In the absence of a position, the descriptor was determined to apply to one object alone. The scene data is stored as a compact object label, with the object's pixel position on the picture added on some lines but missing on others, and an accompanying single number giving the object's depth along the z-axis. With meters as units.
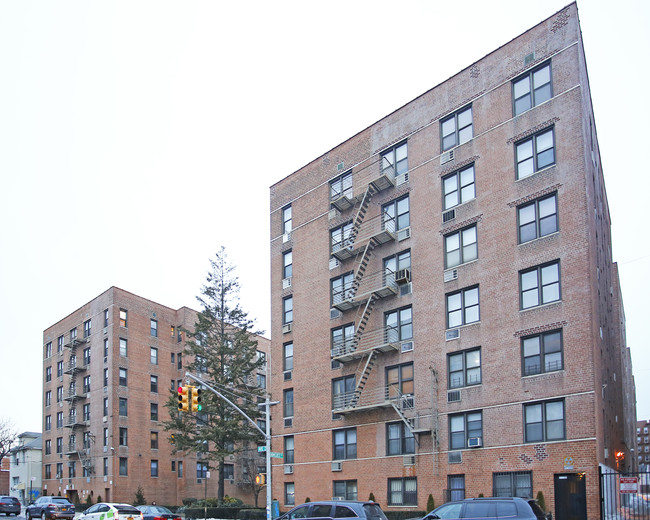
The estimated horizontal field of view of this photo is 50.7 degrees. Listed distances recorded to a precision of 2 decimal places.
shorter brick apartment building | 65.94
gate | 27.22
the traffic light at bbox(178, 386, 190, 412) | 28.69
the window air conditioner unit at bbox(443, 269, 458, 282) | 35.06
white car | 31.59
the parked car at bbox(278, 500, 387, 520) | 22.28
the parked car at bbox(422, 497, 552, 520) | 20.00
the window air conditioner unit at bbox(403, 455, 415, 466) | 35.09
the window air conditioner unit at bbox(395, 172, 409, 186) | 38.91
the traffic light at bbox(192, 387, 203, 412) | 28.70
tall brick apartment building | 30.19
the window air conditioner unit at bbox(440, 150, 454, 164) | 36.50
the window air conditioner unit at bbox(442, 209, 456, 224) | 35.84
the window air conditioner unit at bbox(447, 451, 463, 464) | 32.97
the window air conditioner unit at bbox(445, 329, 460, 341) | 34.41
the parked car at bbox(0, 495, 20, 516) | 48.84
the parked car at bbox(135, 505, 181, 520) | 36.88
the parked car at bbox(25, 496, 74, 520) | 41.69
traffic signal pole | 33.06
